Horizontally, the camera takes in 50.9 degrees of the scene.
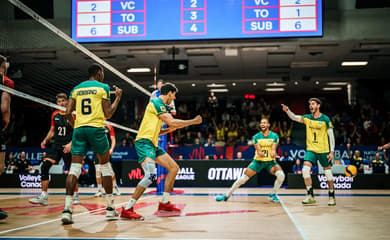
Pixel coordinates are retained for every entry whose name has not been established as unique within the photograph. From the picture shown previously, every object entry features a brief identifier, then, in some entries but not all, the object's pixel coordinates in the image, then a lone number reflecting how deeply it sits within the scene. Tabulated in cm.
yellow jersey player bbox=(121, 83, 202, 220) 509
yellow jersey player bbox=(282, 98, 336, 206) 755
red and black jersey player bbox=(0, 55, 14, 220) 468
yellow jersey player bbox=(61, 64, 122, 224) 488
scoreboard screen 971
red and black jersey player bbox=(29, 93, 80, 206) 707
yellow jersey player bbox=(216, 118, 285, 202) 786
